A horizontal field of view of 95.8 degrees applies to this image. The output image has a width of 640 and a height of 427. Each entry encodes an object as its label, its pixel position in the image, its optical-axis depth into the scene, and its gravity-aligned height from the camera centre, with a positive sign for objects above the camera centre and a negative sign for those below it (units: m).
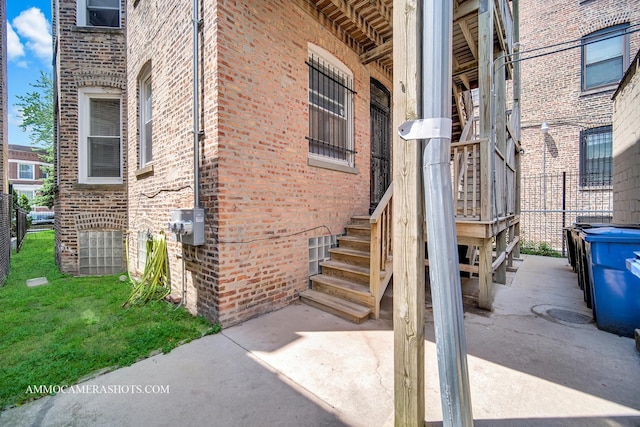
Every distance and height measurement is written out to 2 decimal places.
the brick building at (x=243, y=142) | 3.70 +1.17
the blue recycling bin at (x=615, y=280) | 3.16 -0.79
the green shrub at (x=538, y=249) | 9.08 -1.28
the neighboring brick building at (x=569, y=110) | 8.84 +3.30
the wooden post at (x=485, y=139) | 4.05 +1.00
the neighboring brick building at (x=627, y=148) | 4.81 +1.14
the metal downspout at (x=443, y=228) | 1.46 -0.09
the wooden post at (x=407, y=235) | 1.65 -0.14
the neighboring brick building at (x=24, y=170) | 31.03 +4.58
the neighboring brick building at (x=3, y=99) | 6.25 +2.52
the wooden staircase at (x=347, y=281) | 3.90 -1.09
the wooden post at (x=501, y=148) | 5.18 +1.13
